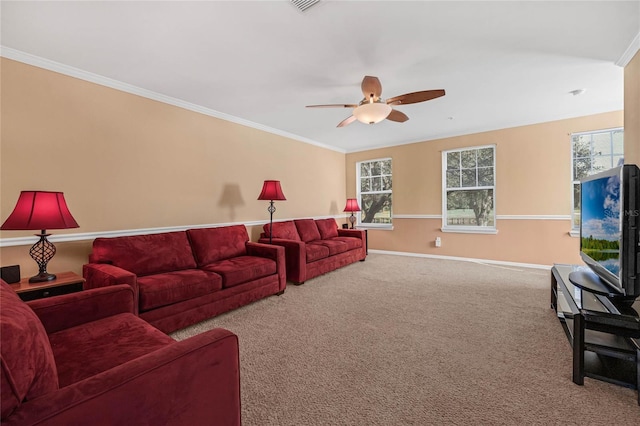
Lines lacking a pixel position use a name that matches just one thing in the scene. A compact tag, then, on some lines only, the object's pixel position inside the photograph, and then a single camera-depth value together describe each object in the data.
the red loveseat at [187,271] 2.29
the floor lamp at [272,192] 3.87
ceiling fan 2.46
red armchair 0.70
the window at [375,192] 6.07
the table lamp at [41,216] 1.93
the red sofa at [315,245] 3.74
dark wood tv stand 1.59
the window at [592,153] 3.89
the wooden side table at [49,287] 1.98
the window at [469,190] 4.87
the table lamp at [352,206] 5.79
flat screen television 1.64
